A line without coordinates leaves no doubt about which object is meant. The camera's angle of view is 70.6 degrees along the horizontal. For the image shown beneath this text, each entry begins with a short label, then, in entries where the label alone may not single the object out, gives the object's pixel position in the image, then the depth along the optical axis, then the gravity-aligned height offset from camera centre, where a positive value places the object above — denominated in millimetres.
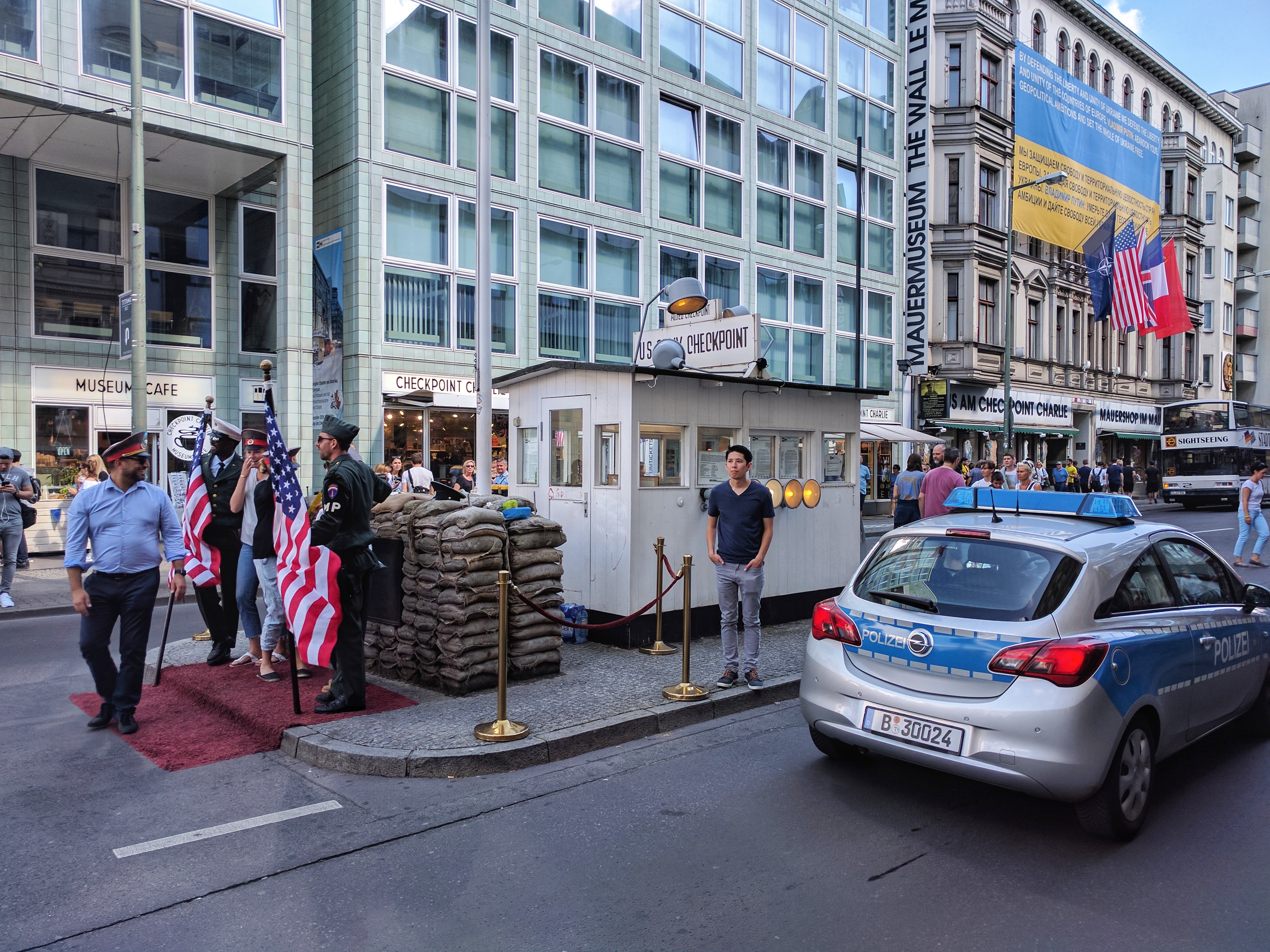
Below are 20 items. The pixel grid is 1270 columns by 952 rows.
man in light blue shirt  5777 -692
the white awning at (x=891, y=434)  27078 +816
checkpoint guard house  8320 -78
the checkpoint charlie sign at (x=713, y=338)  9375 +1330
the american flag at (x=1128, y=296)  31906 +5888
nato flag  31875 +7120
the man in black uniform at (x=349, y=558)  6129 -685
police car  4133 -967
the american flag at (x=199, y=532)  7422 -609
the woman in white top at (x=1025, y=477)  12391 -228
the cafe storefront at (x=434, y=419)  19031 +886
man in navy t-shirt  6773 -651
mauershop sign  42094 +2101
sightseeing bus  31875 +422
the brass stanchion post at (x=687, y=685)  6500 -1666
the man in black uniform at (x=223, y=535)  7355 -634
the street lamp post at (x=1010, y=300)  26172 +5033
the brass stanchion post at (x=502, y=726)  5500 -1667
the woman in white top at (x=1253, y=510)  14609 -835
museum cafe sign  16594 +1391
